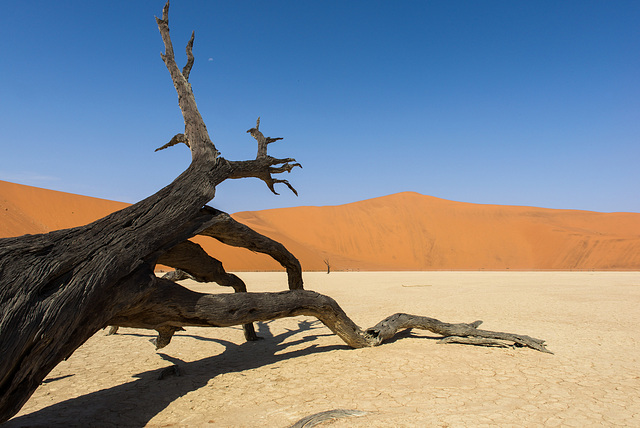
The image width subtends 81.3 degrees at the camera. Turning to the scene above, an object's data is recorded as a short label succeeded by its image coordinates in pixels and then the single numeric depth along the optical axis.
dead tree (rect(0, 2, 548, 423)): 2.71
